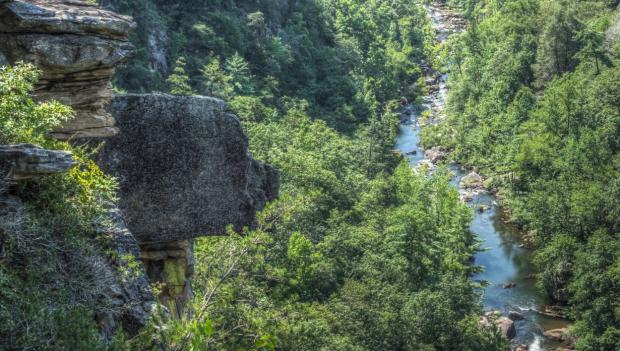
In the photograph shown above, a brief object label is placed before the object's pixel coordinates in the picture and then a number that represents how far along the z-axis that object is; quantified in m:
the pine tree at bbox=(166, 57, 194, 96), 59.90
